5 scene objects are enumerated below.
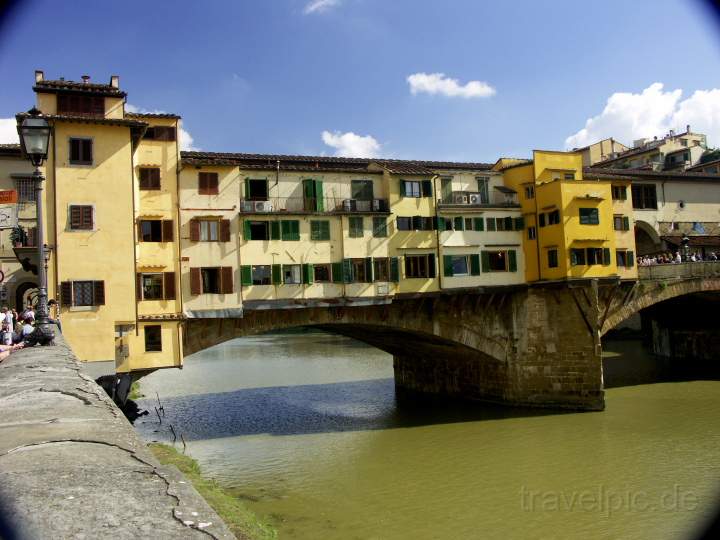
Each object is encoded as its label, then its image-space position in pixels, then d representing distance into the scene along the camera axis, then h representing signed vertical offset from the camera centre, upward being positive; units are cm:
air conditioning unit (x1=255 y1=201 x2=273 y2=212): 2625 +451
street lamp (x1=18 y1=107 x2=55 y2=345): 963 +256
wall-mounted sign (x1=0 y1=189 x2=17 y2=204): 1056 +219
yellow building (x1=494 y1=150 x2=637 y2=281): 3031 +391
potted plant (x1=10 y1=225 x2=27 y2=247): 2105 +291
